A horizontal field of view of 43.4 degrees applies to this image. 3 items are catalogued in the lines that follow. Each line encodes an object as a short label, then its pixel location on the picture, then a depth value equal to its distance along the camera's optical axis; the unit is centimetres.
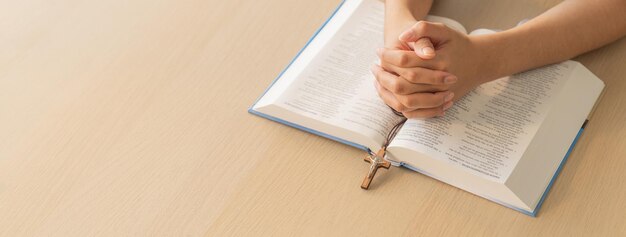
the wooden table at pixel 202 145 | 102
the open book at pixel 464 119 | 102
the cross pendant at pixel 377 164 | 106
